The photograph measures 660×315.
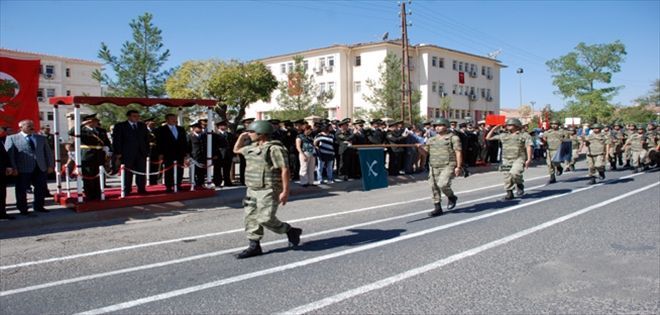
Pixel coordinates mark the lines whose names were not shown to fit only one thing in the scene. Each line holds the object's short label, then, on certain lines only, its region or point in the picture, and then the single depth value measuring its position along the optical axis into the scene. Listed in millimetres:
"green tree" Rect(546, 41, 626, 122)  66812
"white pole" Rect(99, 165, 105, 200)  10203
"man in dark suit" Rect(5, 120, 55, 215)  9414
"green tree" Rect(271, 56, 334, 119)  44094
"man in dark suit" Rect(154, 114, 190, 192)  11766
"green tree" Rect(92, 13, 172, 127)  21547
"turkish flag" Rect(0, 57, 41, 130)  10445
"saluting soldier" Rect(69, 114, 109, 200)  10391
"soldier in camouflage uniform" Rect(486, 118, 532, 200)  11828
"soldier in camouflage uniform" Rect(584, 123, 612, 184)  15781
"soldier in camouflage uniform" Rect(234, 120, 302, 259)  6535
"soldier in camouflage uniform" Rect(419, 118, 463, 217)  9789
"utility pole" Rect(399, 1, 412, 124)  32781
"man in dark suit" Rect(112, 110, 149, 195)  10742
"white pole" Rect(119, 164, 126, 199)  10680
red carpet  9969
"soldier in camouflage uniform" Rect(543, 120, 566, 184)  15688
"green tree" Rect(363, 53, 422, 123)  45469
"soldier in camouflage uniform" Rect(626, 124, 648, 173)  19480
